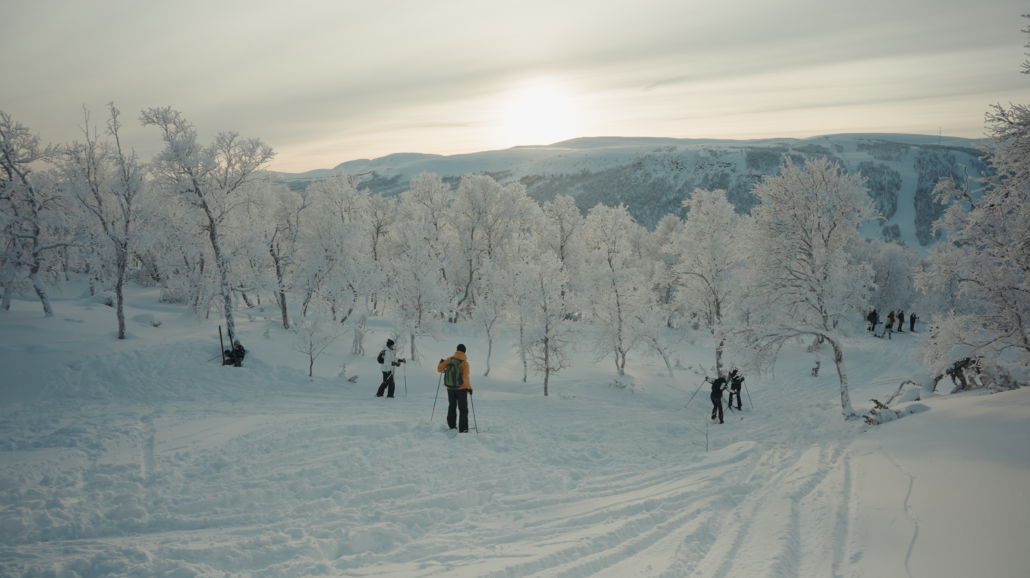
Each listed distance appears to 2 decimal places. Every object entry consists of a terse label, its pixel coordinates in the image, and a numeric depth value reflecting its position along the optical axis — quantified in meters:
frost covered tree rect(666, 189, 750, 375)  23.11
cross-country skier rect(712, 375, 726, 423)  15.74
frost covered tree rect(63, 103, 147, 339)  19.47
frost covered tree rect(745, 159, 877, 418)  15.64
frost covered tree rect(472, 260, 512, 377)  26.14
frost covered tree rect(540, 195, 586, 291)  35.00
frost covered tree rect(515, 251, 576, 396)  21.58
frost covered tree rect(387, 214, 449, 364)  25.95
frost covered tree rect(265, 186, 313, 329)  31.21
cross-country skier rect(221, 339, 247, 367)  18.86
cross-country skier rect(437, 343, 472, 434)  11.43
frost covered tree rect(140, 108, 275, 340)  19.22
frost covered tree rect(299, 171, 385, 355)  25.94
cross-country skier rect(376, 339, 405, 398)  16.17
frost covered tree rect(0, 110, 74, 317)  18.75
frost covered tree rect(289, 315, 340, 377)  19.66
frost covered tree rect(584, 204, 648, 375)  26.44
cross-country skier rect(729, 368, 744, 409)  17.71
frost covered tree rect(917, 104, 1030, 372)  9.88
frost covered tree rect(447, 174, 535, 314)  38.03
